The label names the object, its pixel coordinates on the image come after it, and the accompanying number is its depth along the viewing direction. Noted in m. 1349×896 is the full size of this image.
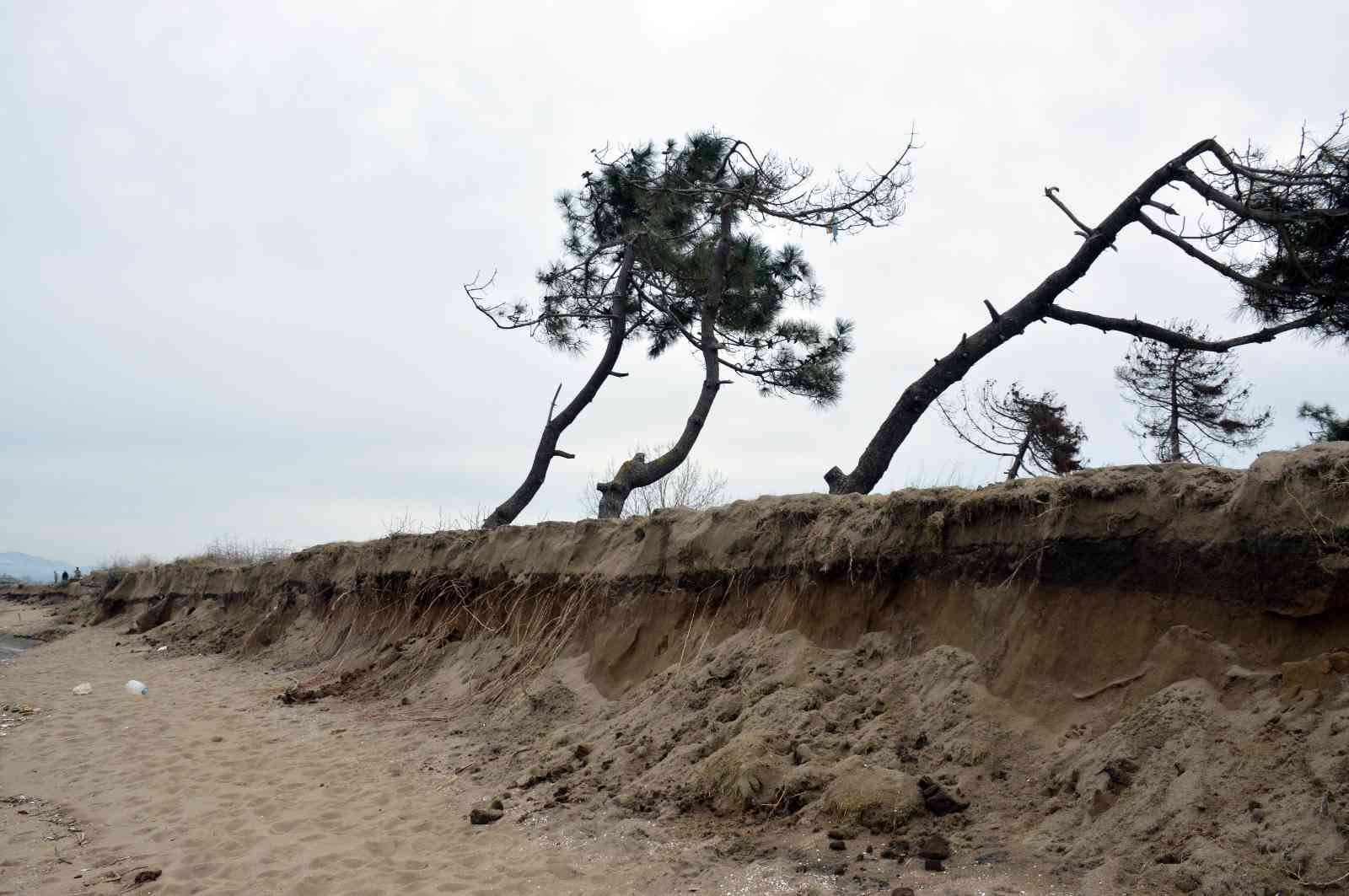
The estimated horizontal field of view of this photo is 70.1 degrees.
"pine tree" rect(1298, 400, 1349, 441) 15.08
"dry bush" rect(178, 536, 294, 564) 18.89
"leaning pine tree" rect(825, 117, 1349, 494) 8.63
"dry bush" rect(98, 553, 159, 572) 21.26
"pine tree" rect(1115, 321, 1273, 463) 14.39
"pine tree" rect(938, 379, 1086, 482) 16.06
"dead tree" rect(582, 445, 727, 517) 16.75
